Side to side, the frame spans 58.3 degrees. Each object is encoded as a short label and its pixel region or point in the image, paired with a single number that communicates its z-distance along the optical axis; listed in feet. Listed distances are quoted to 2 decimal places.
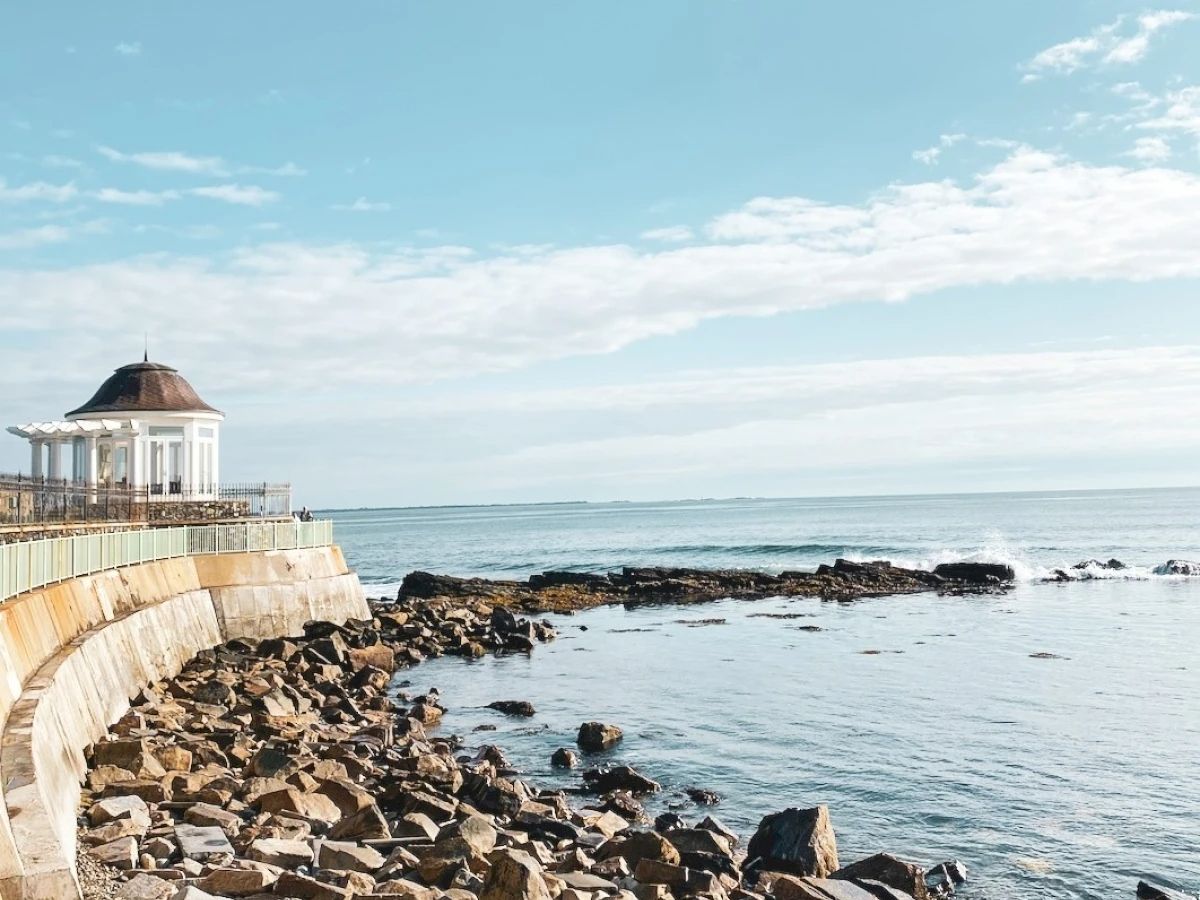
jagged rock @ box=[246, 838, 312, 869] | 32.68
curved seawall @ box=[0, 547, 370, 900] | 27.04
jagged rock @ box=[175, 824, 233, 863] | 33.14
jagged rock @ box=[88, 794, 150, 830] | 35.83
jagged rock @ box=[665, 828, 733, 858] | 40.58
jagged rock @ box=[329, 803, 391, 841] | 38.32
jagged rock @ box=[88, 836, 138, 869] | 30.99
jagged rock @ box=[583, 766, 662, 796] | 54.39
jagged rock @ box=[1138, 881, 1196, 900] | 39.04
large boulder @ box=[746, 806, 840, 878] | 40.65
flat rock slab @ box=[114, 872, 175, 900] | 27.78
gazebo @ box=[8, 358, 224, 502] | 121.60
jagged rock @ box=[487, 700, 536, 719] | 76.28
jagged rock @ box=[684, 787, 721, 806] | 52.26
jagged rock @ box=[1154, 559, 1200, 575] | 189.57
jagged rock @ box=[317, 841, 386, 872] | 32.53
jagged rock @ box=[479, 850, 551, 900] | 29.86
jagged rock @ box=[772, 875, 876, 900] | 35.19
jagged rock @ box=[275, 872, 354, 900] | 27.73
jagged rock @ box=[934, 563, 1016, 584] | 184.75
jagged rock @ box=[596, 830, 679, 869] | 38.81
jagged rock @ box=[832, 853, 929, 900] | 39.04
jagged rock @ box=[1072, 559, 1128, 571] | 199.11
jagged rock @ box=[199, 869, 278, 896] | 29.01
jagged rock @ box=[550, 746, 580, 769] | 59.72
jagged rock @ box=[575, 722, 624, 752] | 64.03
